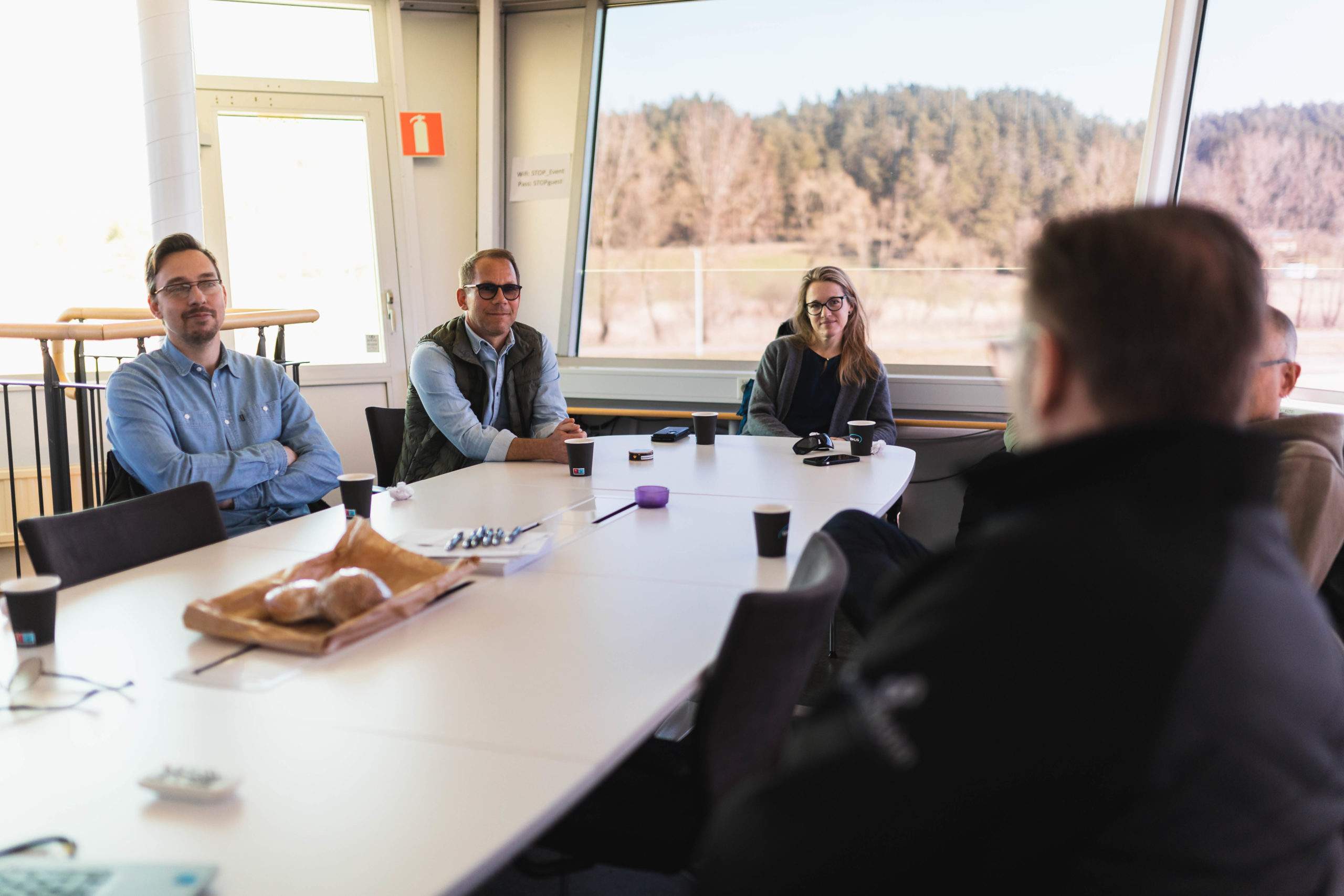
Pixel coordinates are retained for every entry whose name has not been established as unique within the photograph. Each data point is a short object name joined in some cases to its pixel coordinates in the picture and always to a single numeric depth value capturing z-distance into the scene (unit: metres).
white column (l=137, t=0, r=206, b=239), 4.07
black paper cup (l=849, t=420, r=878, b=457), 3.11
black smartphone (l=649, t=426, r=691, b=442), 3.53
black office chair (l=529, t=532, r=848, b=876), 1.26
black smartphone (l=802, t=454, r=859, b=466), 3.00
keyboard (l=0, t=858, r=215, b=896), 0.85
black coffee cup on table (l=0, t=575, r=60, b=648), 1.44
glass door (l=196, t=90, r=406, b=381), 5.02
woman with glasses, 4.02
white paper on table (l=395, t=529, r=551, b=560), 1.90
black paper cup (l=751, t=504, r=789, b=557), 1.89
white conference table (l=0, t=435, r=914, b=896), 0.95
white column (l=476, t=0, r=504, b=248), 5.16
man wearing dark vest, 3.33
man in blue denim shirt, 2.61
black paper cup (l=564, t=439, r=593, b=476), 2.82
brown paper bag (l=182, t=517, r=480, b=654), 1.46
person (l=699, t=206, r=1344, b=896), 0.68
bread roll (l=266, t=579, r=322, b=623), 1.51
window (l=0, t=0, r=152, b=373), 4.74
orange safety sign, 5.20
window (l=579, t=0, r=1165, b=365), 4.55
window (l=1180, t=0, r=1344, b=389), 3.82
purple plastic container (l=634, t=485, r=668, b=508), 2.40
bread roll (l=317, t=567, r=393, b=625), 1.50
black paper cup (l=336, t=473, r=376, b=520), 2.23
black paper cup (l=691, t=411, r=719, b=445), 3.40
